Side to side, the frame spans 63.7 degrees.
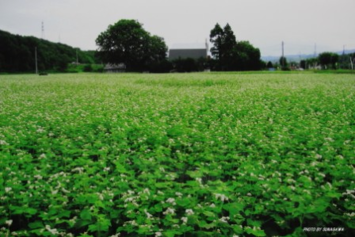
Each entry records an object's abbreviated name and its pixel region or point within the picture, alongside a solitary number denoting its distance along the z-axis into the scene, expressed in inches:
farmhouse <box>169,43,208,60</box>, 4112.0
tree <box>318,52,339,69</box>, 3764.8
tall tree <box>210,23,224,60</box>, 3083.2
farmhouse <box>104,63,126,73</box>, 3746.1
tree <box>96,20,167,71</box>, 3203.7
